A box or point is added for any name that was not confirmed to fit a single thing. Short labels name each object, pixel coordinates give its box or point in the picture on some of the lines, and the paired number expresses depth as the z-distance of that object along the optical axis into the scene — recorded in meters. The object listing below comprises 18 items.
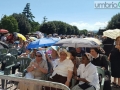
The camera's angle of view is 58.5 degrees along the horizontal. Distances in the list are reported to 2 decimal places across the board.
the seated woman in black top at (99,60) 2.78
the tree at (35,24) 42.47
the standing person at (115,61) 3.14
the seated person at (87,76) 2.14
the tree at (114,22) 29.22
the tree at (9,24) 27.28
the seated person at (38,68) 2.60
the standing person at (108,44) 4.69
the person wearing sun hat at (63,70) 2.31
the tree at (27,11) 51.98
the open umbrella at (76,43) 2.82
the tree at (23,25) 31.54
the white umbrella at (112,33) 3.99
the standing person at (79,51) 3.56
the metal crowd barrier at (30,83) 1.45
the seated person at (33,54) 3.50
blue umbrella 3.20
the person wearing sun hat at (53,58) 2.87
